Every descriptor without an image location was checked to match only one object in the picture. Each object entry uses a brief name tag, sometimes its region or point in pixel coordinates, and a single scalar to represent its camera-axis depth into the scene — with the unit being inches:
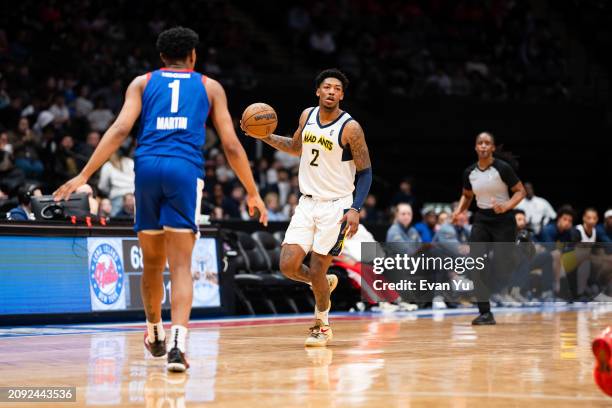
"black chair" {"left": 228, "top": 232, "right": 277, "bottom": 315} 898.9
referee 751.5
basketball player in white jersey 556.6
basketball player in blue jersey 400.5
